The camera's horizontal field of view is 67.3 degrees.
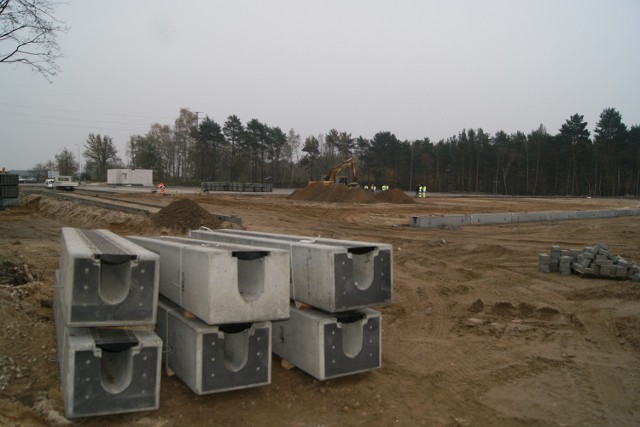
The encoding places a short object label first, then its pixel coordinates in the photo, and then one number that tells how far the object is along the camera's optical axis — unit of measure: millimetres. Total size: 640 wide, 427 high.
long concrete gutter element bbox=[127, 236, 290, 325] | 3973
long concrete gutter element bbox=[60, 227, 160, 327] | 3758
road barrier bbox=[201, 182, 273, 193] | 52328
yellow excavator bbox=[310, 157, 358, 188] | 42781
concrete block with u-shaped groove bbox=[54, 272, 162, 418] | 3684
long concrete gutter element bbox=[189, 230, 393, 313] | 4484
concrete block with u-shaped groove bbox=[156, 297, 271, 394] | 4105
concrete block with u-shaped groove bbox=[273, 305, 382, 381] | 4535
